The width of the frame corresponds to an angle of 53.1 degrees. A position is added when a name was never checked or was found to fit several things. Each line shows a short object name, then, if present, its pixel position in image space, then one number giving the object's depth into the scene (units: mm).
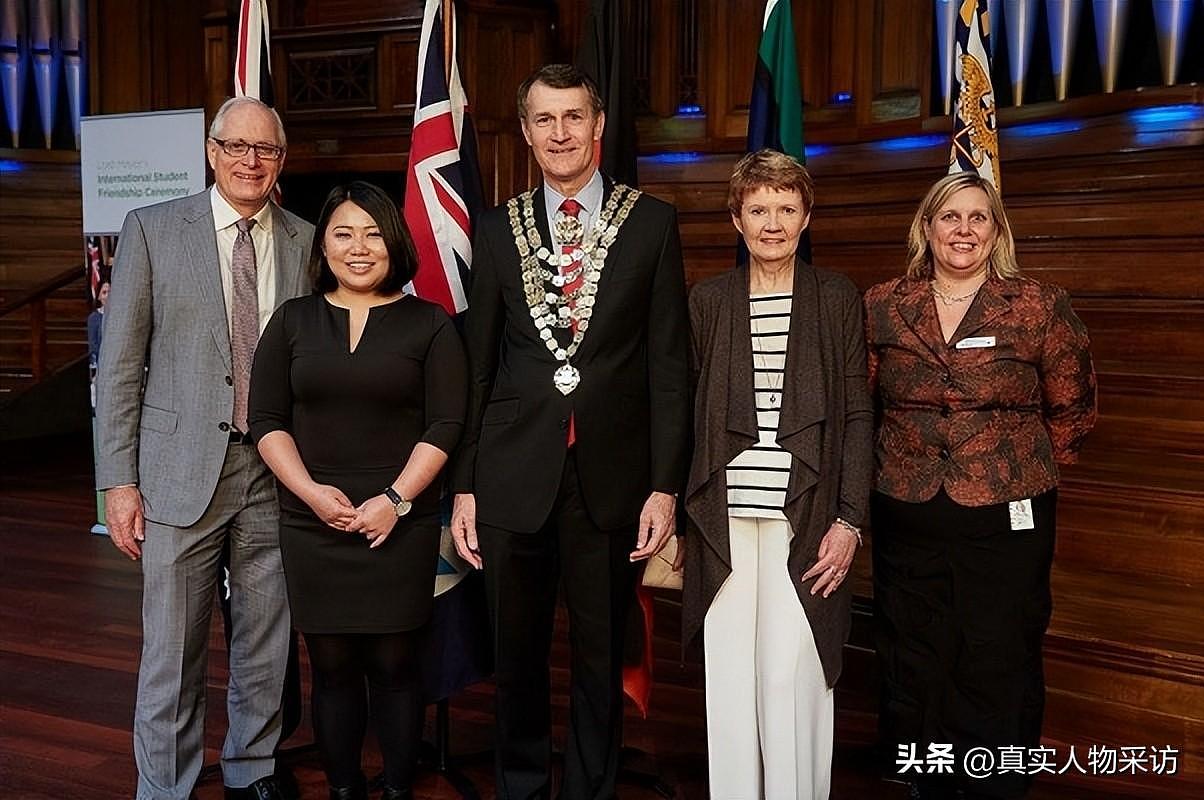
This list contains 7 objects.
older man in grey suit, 2541
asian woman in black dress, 2418
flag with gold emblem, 3410
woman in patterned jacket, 2480
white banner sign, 5262
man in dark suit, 2438
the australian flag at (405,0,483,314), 2959
